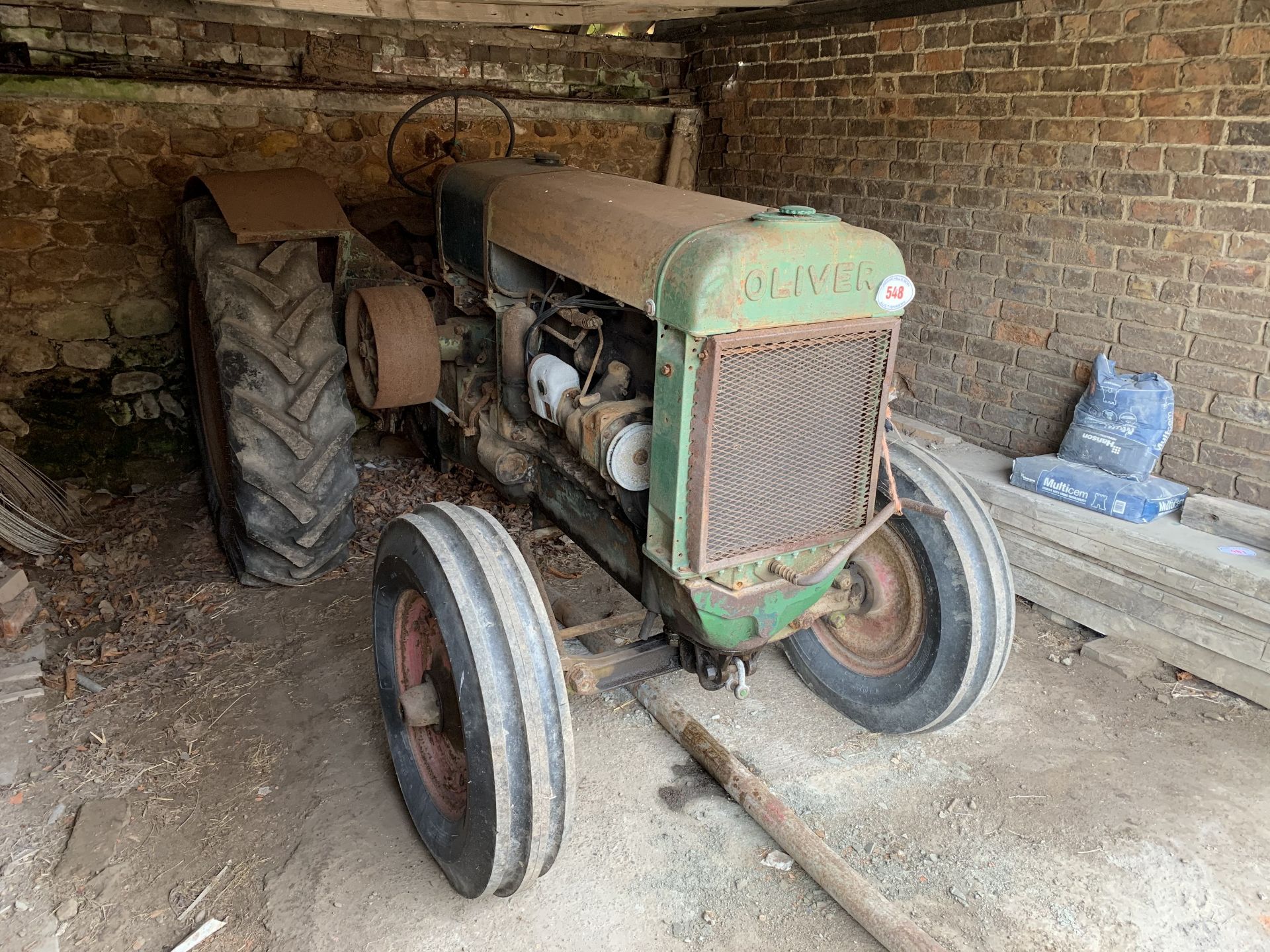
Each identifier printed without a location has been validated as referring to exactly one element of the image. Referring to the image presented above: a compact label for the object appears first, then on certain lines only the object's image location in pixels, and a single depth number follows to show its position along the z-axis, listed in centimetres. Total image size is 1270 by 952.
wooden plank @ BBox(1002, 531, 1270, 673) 290
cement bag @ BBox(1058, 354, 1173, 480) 326
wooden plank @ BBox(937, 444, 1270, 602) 287
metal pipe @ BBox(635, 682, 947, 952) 189
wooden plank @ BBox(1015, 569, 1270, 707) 290
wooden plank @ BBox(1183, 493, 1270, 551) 302
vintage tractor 185
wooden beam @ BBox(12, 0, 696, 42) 366
